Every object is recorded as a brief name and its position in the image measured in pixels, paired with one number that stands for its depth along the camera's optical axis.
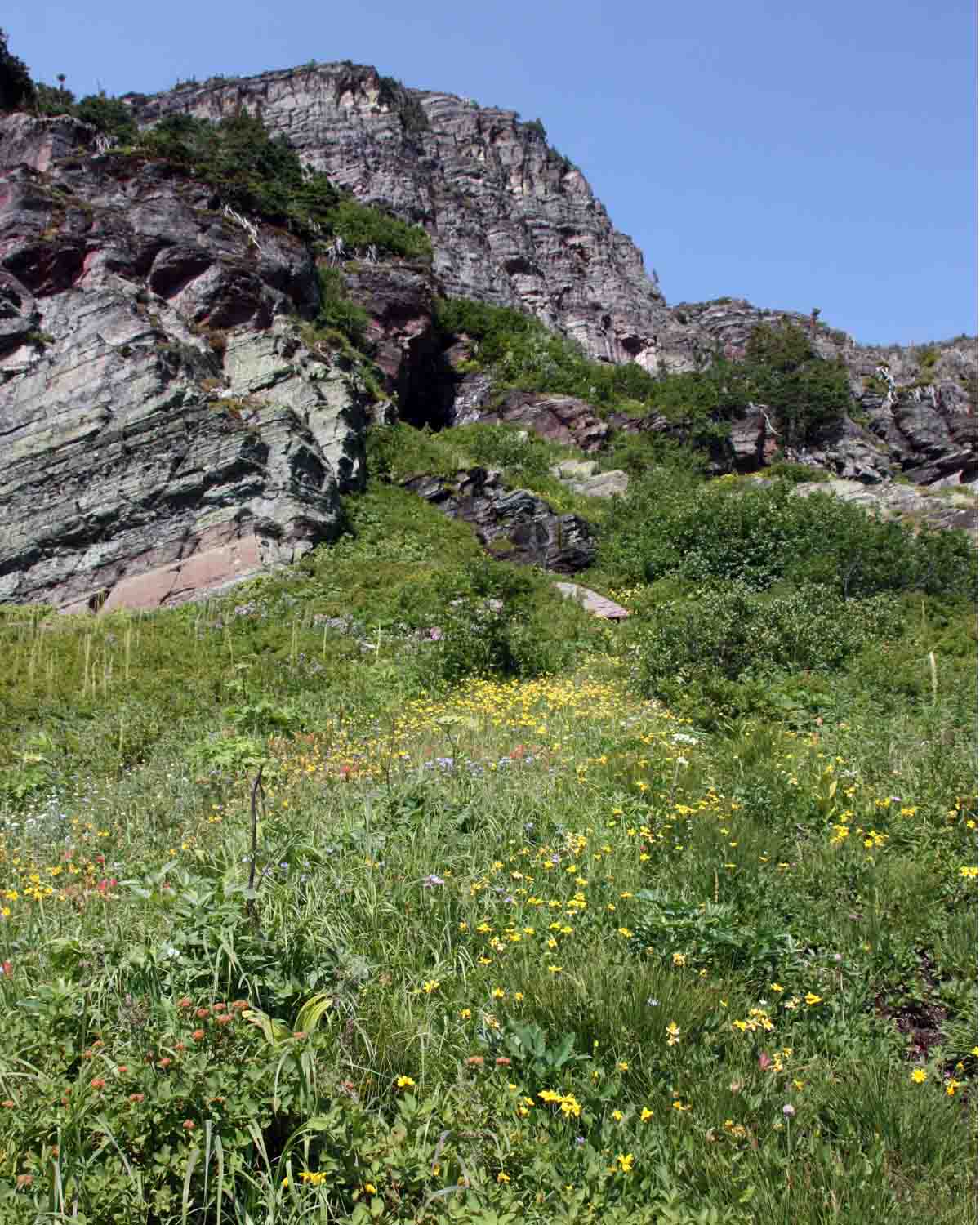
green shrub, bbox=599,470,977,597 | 15.11
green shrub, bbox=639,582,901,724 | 8.51
